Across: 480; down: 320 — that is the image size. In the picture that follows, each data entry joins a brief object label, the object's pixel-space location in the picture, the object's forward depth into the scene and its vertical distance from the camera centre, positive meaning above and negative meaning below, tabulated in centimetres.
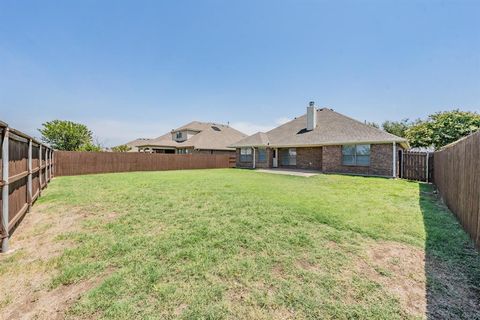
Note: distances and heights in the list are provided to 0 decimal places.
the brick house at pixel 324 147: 1481 +96
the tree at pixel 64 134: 2703 +289
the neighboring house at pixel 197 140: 2841 +256
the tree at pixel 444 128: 2350 +342
